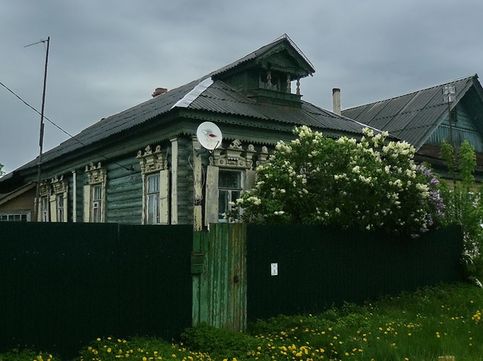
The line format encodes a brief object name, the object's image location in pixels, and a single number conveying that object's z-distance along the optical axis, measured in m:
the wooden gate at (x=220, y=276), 8.59
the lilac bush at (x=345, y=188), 11.27
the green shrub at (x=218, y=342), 7.55
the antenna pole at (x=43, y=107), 16.73
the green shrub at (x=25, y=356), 6.43
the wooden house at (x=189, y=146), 13.58
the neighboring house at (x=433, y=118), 21.36
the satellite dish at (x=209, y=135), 11.50
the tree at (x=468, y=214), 13.93
